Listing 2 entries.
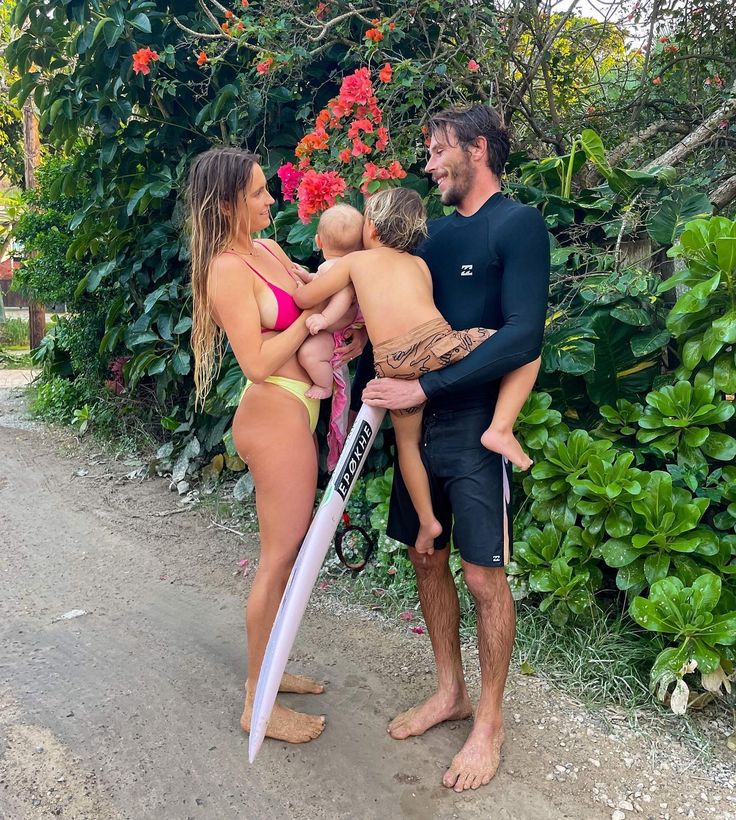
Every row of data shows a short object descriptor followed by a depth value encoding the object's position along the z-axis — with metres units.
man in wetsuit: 1.97
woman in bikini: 2.11
